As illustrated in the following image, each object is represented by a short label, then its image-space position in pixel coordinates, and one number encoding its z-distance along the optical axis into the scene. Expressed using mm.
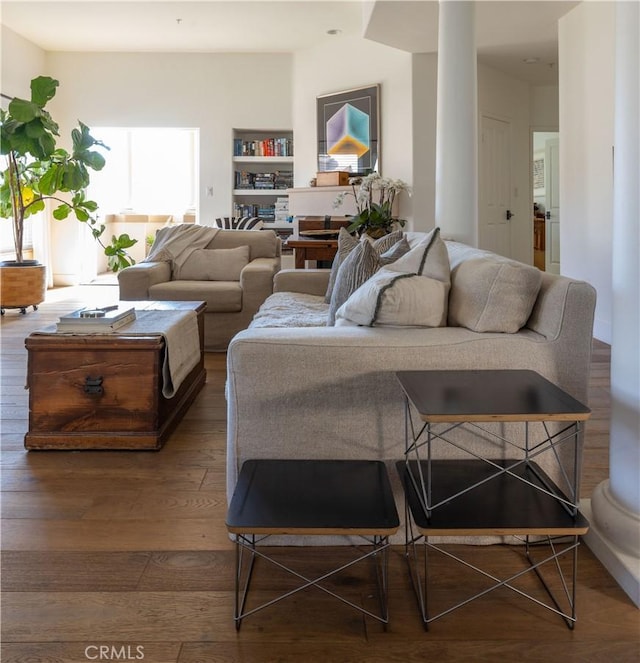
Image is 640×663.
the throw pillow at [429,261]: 2090
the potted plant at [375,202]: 4832
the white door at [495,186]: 7324
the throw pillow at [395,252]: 2660
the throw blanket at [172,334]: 2723
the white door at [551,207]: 9578
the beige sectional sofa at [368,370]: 1787
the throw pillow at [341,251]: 3264
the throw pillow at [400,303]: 1913
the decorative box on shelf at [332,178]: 6793
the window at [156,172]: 10695
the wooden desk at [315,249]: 5008
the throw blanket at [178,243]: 5000
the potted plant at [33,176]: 5488
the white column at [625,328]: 1654
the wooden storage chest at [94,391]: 2652
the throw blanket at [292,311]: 2984
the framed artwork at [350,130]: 7074
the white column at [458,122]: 3779
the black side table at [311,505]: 1384
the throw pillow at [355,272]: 2576
